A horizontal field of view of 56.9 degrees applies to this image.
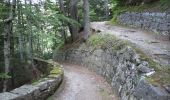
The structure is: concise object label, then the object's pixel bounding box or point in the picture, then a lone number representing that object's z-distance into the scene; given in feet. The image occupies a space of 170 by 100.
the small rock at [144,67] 14.76
